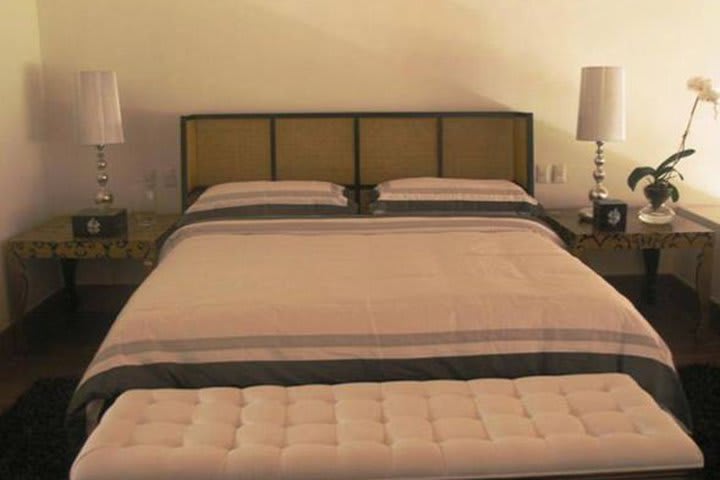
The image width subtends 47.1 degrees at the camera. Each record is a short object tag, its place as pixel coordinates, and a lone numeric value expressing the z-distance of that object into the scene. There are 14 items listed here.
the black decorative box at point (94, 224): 3.78
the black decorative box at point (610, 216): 3.86
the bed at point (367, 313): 2.36
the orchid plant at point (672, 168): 3.99
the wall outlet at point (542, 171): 4.39
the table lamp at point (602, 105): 3.92
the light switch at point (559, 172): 4.39
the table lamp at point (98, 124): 3.79
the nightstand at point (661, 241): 3.79
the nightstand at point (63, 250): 3.73
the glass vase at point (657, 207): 3.97
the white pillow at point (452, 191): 3.89
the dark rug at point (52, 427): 2.72
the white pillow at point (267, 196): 3.84
